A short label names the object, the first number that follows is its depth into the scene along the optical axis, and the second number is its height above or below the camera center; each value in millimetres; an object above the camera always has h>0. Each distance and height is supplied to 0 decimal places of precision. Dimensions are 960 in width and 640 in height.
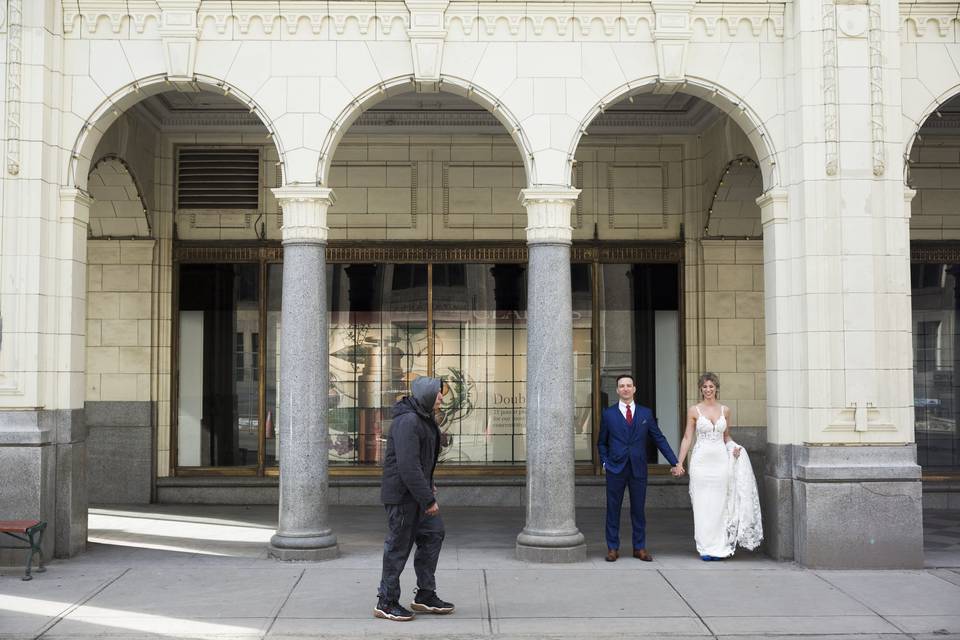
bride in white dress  10312 -1225
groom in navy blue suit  10289 -907
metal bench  9266 -1539
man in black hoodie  7707 -949
